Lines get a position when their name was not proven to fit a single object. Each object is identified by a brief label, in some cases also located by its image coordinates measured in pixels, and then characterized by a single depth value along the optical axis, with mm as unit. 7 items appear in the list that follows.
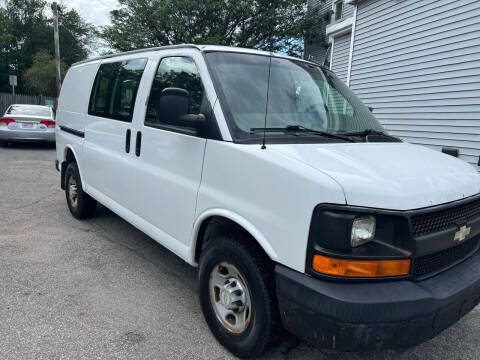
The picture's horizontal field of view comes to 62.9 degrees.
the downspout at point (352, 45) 10945
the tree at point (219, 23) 21641
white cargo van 1967
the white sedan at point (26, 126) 11820
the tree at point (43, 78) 33250
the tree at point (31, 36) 44125
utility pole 20734
